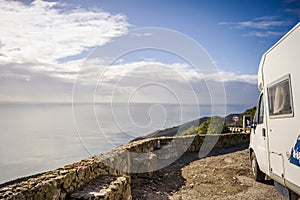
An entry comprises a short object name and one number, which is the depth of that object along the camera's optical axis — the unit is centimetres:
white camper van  417
